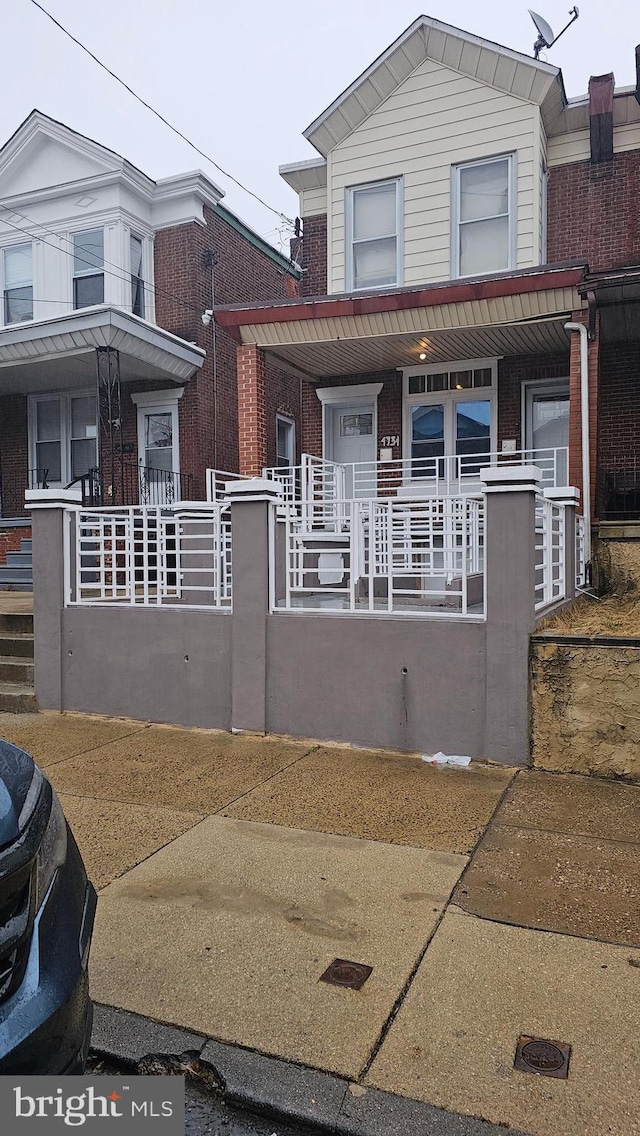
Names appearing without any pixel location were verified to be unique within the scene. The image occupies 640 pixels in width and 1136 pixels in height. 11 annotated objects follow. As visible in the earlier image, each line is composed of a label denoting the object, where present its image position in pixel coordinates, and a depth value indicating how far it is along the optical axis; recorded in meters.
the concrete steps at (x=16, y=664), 7.43
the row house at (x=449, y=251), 9.70
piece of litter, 5.55
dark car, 1.73
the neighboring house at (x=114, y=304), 13.59
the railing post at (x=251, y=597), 6.32
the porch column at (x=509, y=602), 5.40
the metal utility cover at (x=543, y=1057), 2.41
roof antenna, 11.91
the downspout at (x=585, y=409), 8.12
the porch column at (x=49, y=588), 7.23
